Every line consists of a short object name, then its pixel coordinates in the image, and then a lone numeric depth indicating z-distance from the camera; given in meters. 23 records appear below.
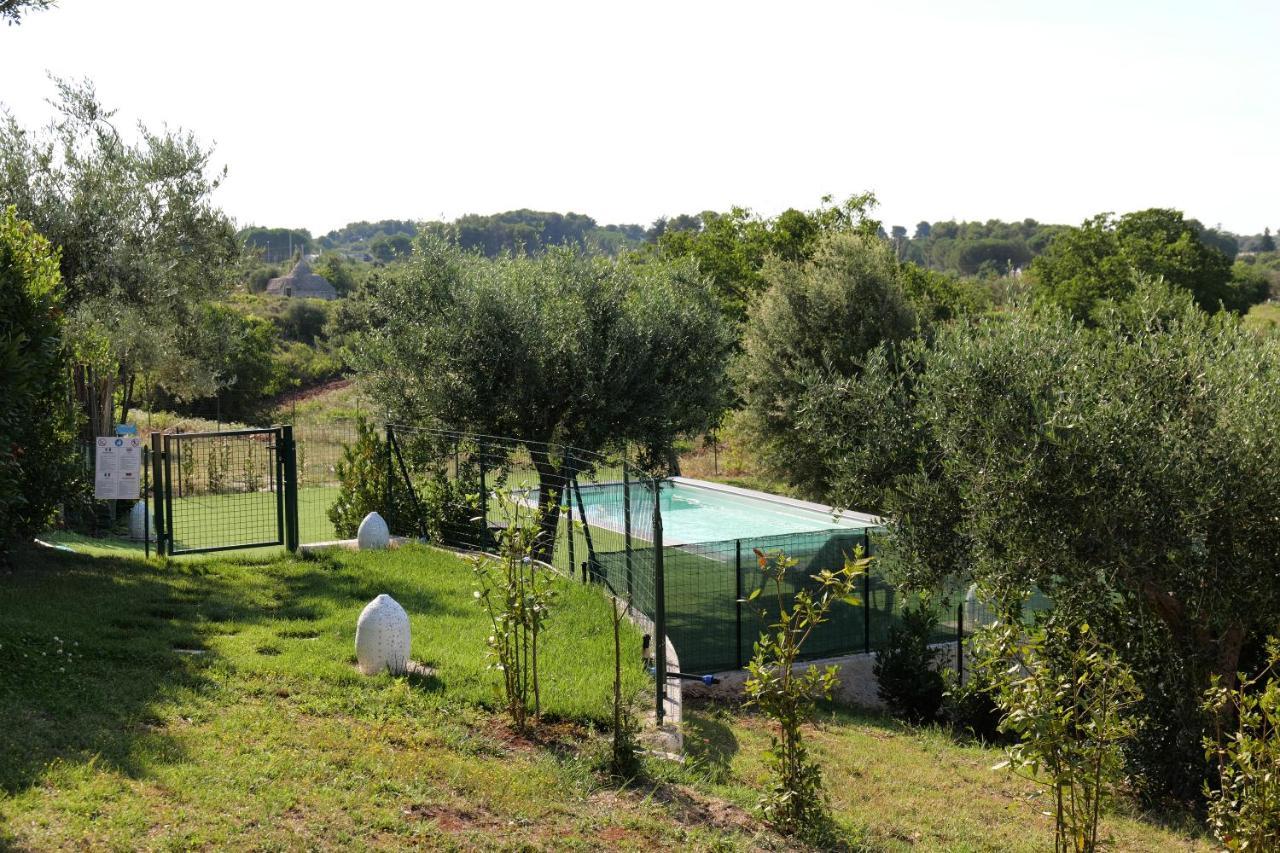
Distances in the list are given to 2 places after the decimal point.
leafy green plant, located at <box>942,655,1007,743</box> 11.20
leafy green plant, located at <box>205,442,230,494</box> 20.42
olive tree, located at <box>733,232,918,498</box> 23.64
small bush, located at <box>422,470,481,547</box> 13.34
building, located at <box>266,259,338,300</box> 77.94
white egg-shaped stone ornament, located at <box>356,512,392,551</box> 12.75
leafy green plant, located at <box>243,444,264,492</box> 19.33
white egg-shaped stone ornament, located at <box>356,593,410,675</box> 7.64
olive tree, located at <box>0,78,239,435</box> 13.81
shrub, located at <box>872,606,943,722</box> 11.45
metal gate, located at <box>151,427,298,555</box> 12.08
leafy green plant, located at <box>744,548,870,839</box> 5.84
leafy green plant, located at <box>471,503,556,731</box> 6.75
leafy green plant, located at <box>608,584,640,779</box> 6.17
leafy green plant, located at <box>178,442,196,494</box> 20.55
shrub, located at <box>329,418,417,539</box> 14.06
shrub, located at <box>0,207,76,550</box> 8.86
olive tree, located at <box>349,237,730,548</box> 13.52
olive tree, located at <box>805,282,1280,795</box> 7.69
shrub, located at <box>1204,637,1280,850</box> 5.19
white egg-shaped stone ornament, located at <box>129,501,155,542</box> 15.58
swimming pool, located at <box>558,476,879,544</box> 19.81
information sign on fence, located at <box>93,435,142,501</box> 11.95
